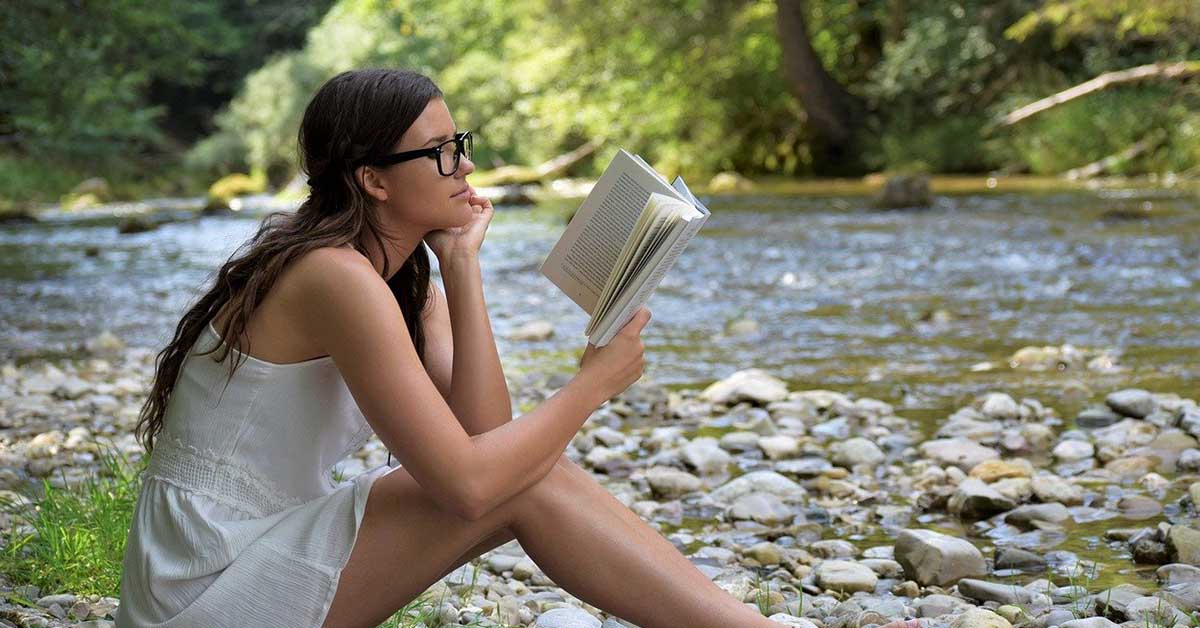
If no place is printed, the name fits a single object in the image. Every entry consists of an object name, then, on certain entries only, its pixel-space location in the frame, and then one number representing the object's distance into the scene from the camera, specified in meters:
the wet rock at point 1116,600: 2.79
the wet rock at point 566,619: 2.81
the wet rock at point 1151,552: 3.26
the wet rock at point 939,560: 3.21
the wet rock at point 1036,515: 3.70
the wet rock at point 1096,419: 4.86
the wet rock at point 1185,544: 3.19
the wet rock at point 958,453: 4.32
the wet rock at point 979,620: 2.68
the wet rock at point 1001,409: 5.01
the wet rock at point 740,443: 4.71
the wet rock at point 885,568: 3.29
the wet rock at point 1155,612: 2.65
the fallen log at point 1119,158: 17.39
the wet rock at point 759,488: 4.05
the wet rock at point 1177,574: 3.07
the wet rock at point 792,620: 2.68
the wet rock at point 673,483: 4.18
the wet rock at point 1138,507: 3.71
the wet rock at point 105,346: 7.22
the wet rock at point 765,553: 3.46
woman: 2.16
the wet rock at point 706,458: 4.43
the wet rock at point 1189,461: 4.12
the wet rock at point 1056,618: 2.73
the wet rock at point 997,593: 2.99
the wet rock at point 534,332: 7.47
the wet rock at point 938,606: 2.95
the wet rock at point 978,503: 3.81
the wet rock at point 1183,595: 2.83
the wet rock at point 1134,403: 4.86
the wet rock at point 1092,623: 2.61
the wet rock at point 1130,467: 4.13
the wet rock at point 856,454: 4.41
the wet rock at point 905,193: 14.08
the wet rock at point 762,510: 3.85
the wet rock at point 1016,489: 3.88
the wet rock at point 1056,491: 3.87
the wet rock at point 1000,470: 4.11
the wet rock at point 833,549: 3.50
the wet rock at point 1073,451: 4.39
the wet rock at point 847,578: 3.19
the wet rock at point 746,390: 5.41
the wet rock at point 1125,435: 4.44
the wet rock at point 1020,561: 3.32
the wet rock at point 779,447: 4.60
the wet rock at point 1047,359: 6.05
